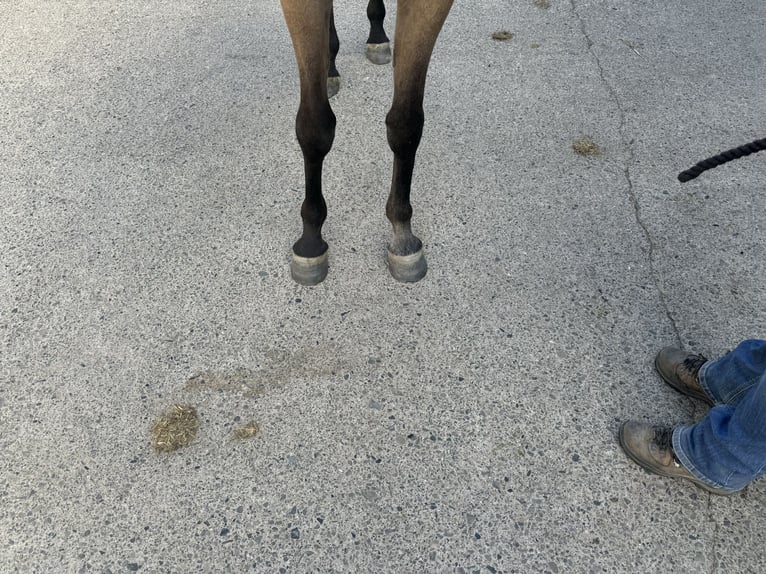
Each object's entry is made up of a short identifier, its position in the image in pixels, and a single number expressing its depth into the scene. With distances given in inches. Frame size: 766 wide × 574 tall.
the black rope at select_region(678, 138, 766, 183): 59.1
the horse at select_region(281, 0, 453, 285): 71.4
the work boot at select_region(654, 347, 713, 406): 75.7
